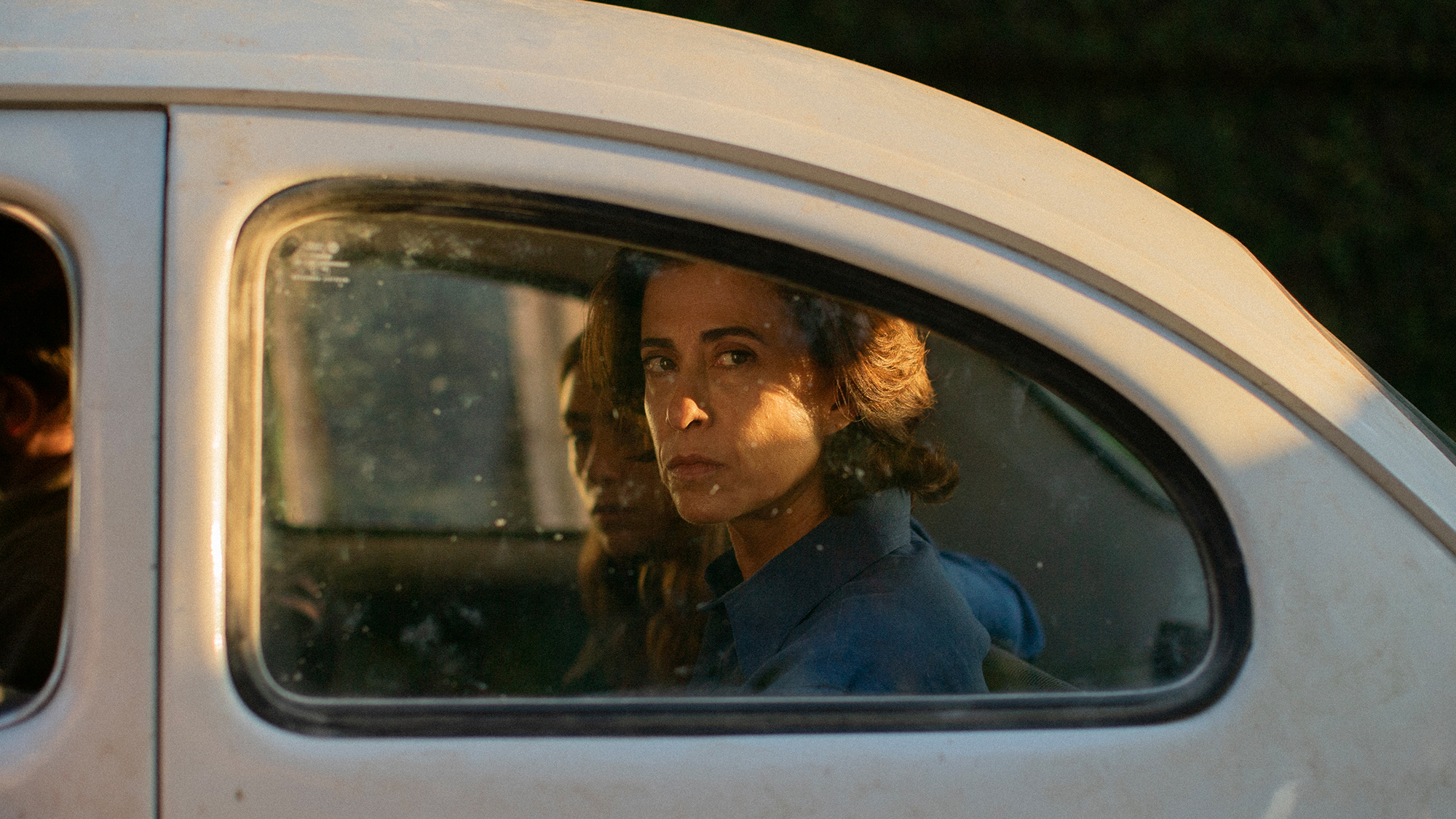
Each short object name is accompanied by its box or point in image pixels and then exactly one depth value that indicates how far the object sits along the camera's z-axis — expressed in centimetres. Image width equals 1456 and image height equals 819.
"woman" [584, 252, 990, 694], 118
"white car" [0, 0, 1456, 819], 104
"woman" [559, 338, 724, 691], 114
